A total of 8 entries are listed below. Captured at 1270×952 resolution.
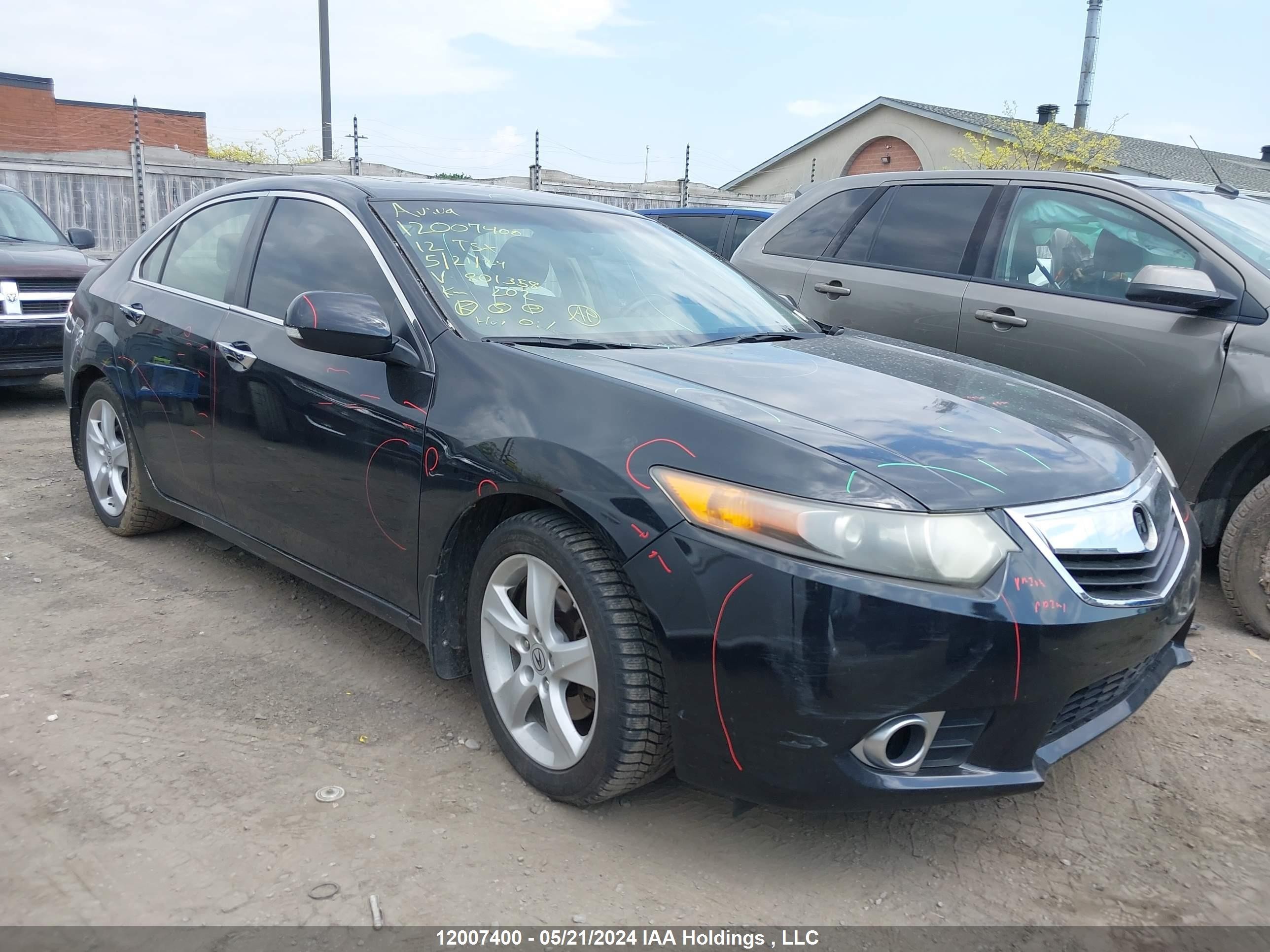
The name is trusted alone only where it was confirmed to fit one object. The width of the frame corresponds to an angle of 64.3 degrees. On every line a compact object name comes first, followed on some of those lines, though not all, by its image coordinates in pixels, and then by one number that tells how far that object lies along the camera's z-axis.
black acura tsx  2.15
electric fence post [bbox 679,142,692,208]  16.64
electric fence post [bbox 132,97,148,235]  14.02
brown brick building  41.47
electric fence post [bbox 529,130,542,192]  14.52
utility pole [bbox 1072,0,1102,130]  22.67
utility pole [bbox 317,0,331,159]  22.61
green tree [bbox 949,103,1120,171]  20.89
